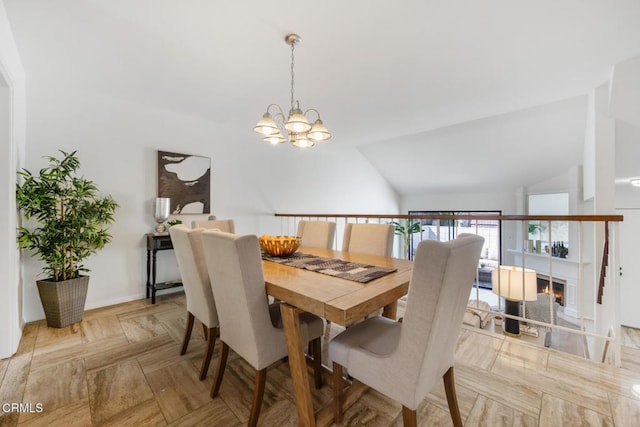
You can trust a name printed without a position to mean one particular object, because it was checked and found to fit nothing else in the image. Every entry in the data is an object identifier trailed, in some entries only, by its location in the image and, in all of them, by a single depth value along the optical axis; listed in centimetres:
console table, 301
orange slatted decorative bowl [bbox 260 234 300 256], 200
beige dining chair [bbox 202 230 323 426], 123
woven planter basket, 236
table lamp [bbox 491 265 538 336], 283
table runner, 149
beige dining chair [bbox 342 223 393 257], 227
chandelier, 193
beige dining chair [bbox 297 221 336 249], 269
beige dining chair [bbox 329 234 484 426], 94
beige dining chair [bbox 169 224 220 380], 160
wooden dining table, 108
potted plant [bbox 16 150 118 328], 225
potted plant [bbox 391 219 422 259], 653
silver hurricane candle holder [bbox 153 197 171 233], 312
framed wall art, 330
